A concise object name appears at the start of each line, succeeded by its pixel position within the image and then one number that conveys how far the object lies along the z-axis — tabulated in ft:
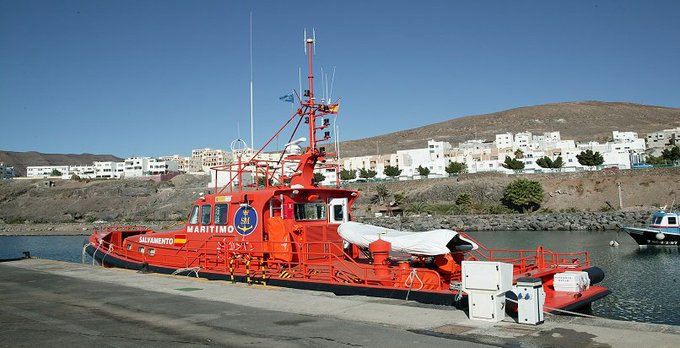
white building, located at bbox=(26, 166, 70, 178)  606.59
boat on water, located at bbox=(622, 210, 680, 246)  117.29
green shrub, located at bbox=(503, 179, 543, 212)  218.18
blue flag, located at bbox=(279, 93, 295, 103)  53.71
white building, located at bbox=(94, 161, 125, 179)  517.96
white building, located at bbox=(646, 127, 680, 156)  370.12
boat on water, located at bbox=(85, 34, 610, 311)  37.76
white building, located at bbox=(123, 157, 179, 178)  500.33
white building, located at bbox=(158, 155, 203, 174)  572.92
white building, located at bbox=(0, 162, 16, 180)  578.66
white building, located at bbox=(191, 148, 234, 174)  574.60
